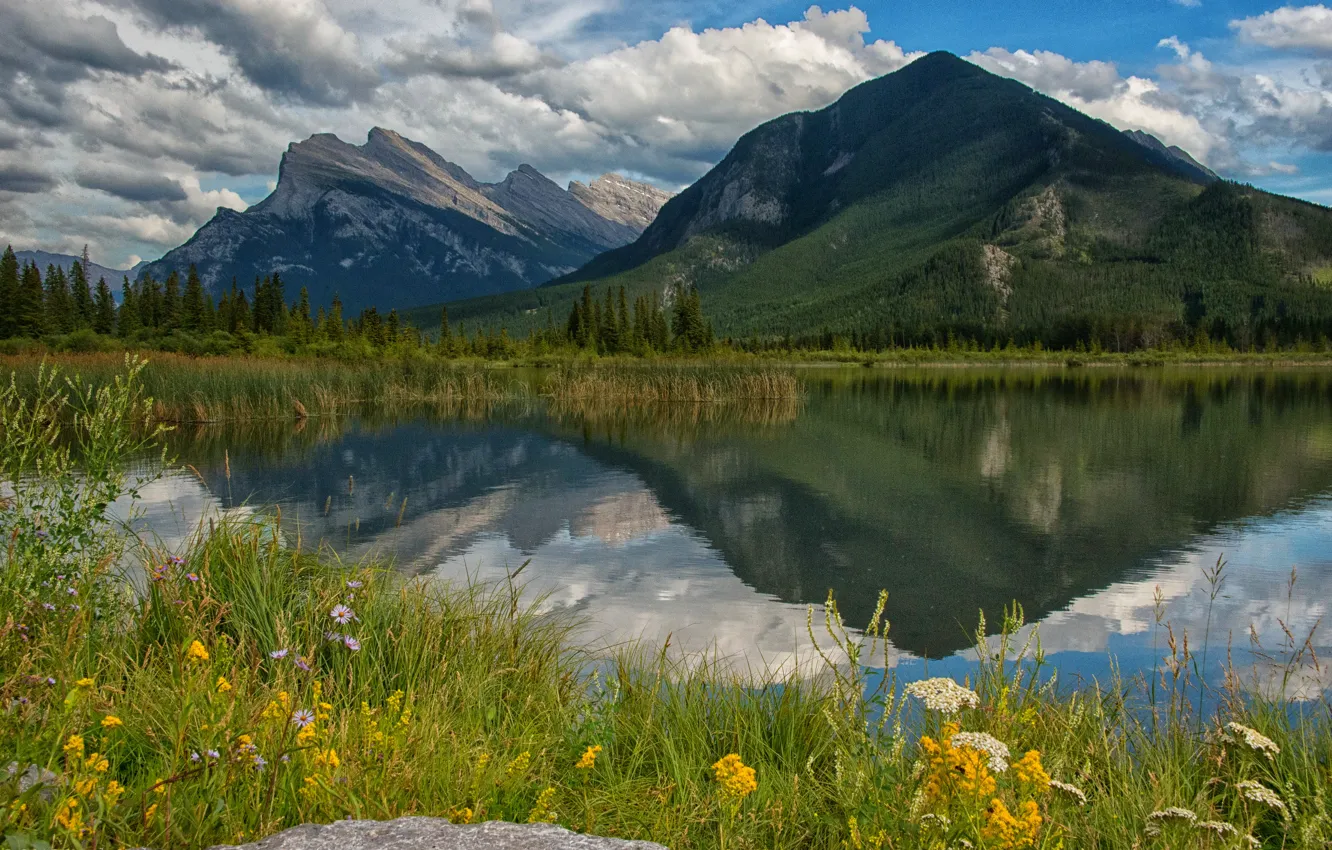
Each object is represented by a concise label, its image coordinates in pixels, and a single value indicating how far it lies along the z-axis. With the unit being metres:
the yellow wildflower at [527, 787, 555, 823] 3.45
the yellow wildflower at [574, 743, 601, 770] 3.72
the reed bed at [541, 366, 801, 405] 40.22
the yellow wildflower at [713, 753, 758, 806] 3.09
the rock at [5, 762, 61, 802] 2.89
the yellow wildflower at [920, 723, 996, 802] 2.79
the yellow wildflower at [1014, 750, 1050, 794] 2.85
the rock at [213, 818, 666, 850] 2.67
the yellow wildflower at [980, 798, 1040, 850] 2.61
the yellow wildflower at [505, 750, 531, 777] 3.78
